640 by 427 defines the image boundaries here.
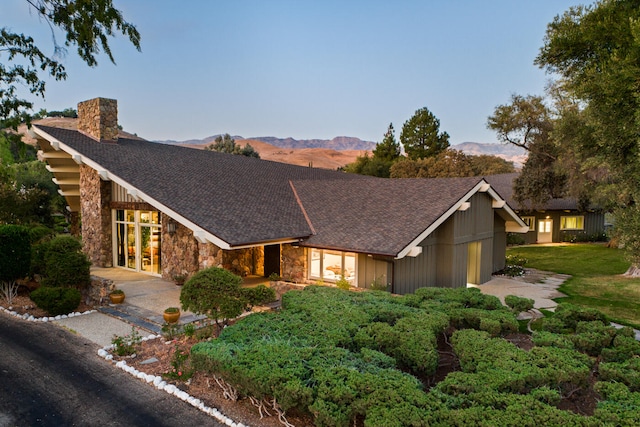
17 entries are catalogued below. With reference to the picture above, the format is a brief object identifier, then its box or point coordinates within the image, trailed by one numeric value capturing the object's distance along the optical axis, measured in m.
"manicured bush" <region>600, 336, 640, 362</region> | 6.47
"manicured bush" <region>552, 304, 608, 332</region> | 8.19
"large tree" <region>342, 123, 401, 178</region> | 52.81
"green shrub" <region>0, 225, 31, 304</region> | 11.46
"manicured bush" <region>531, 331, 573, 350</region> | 6.62
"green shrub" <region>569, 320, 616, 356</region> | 6.84
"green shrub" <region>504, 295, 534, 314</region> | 8.81
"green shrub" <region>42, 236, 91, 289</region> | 10.97
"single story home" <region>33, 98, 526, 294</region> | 12.51
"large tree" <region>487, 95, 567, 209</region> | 25.64
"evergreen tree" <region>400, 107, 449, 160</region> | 54.03
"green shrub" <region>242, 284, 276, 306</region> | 8.64
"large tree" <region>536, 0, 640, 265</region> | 8.78
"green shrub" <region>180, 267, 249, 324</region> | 8.21
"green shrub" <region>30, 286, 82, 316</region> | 10.34
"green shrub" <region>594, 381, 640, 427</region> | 4.42
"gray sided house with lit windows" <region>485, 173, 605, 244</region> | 31.86
